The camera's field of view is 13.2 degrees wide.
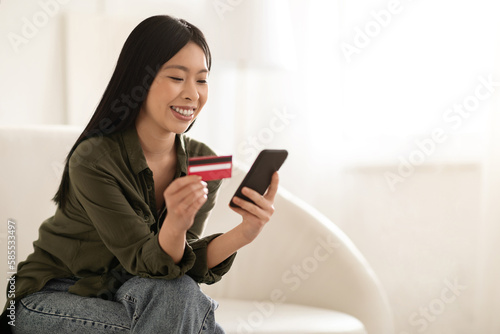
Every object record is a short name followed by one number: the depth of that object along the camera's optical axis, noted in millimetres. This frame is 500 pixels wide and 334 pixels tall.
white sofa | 4888
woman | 4304
